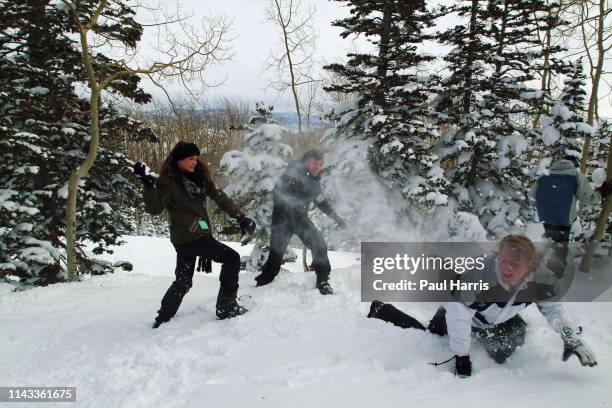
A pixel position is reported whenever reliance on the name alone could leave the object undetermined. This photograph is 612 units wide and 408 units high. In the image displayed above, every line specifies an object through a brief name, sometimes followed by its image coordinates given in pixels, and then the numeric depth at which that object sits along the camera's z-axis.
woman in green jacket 4.08
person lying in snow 3.00
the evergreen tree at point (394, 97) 9.09
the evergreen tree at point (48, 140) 8.50
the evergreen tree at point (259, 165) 8.77
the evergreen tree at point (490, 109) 9.52
